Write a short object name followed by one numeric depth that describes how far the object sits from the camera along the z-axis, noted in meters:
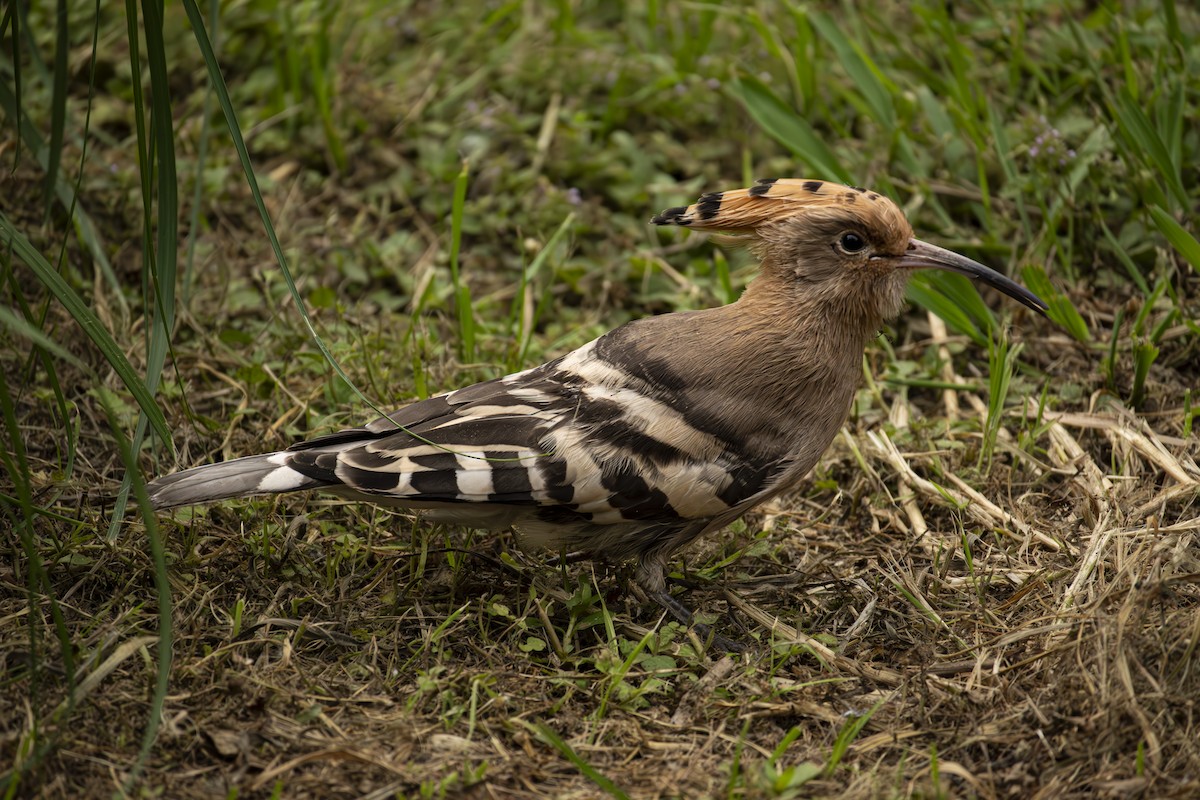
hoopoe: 5.51
